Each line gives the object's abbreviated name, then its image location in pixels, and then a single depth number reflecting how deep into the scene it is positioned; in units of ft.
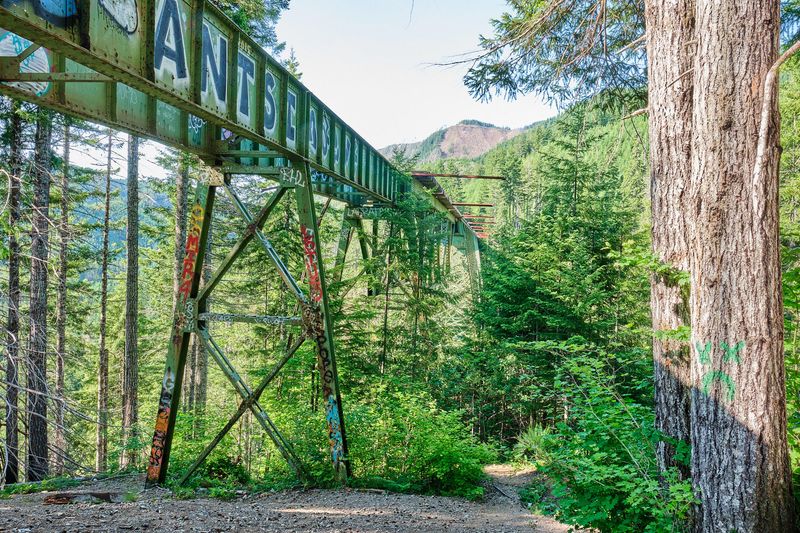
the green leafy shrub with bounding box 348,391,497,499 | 26.48
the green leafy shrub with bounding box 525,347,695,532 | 11.77
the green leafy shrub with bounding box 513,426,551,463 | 18.31
